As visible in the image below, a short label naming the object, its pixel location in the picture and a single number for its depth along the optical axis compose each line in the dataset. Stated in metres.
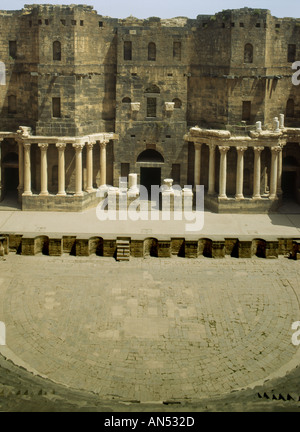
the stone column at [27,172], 44.44
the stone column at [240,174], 44.28
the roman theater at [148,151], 32.25
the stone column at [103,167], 46.73
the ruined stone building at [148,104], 44.06
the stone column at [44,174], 44.47
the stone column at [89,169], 45.60
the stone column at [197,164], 46.06
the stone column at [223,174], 44.28
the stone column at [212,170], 44.84
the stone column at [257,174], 44.31
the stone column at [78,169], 44.34
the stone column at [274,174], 44.53
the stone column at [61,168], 44.28
